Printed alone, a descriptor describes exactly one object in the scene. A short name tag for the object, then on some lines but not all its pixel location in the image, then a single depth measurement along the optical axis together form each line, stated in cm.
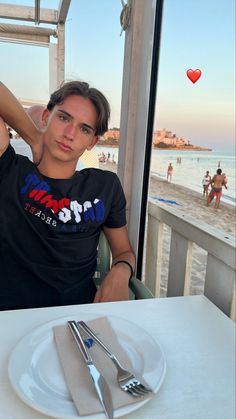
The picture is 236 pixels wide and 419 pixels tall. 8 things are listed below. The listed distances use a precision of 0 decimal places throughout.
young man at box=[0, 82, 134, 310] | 111
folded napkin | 48
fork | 50
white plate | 48
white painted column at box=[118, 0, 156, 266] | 140
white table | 49
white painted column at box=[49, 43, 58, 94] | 357
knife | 47
